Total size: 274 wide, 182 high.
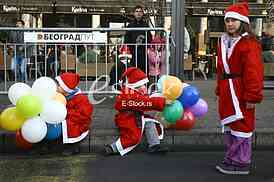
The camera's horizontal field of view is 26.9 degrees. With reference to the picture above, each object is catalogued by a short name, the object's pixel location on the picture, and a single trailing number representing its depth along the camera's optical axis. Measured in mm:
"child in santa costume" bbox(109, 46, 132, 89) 9227
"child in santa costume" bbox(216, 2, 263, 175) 6129
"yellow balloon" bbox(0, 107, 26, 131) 6918
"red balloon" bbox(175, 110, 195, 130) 7598
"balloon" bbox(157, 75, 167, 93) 7340
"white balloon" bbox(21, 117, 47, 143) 6801
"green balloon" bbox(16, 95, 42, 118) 6738
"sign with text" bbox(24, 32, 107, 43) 8789
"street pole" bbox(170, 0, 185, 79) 9297
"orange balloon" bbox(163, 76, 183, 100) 7264
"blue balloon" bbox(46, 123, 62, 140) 7058
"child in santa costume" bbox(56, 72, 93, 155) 7105
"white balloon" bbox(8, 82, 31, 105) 6986
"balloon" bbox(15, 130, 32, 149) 7080
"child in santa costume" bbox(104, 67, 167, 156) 7113
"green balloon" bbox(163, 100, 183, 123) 7297
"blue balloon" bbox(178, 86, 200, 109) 7469
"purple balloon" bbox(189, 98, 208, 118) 7633
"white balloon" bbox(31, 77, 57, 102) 6955
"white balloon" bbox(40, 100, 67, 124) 6844
